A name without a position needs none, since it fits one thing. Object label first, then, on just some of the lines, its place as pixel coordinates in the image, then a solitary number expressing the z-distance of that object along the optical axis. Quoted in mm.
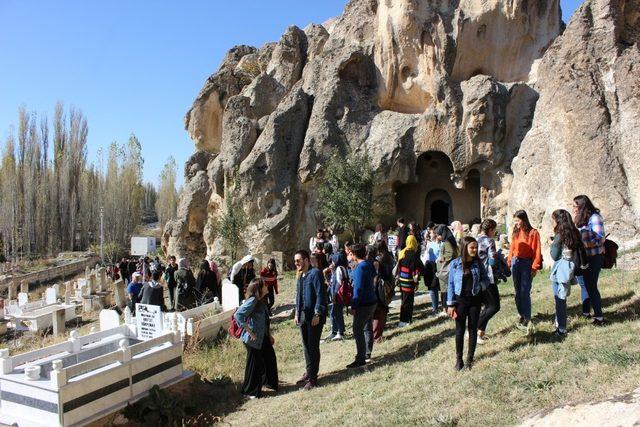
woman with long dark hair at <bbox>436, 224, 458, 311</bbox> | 7242
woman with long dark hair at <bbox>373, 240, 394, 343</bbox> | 7816
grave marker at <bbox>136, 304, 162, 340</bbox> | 8406
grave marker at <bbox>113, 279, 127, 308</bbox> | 15562
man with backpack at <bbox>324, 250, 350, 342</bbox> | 7695
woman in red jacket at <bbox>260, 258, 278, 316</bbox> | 10078
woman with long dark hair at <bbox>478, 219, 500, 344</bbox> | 6125
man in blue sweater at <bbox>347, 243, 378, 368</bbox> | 6758
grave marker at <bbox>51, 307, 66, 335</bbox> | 14297
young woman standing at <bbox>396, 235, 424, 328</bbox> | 8211
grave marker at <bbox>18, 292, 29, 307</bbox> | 17655
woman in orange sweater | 6309
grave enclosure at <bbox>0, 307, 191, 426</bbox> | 5836
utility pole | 35688
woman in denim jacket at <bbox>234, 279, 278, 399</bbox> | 6578
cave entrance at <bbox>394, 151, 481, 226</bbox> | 23547
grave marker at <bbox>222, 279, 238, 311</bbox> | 10289
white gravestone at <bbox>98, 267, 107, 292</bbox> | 21533
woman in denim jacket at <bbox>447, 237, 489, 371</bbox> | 5605
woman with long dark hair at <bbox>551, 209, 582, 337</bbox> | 5723
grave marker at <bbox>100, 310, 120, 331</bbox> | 9653
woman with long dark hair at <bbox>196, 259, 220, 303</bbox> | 10750
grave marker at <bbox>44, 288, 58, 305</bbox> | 18312
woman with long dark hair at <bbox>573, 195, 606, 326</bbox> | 5863
